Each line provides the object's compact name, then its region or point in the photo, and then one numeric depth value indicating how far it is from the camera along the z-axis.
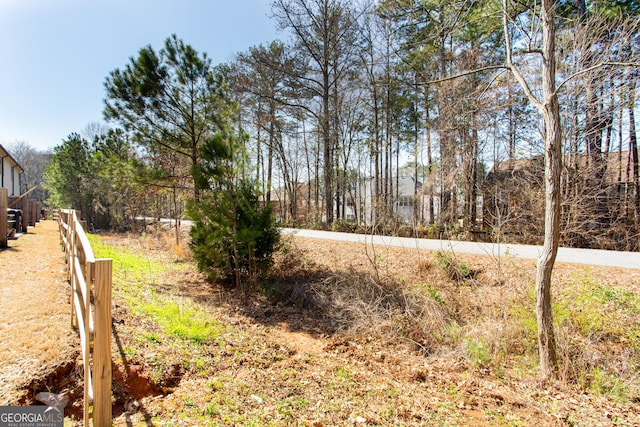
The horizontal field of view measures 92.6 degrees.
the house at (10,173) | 15.75
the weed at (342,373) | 3.78
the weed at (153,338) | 3.74
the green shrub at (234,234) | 7.30
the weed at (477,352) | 4.41
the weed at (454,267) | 6.80
